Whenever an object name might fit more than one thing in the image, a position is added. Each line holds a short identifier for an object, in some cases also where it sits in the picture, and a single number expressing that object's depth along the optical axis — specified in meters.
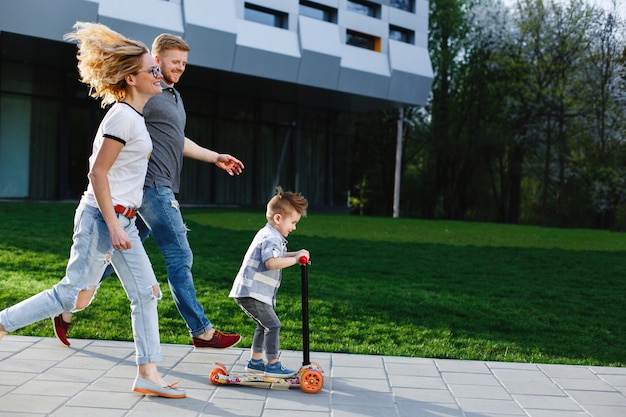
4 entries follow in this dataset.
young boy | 5.00
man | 5.42
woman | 4.37
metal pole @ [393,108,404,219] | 33.03
